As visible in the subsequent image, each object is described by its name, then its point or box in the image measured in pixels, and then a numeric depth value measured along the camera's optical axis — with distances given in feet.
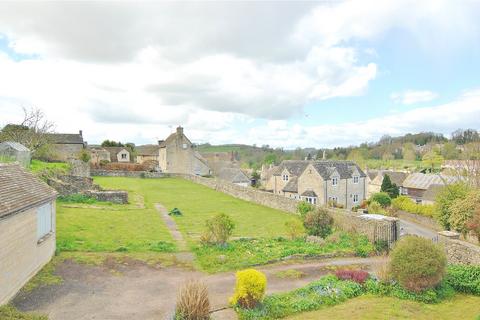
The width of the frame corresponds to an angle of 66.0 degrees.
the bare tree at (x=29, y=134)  133.08
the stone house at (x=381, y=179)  211.08
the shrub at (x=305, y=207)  83.10
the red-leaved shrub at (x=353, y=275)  44.01
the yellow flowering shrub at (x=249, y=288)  35.35
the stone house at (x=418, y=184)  187.11
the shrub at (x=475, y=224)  63.66
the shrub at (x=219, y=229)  57.72
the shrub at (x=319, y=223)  68.54
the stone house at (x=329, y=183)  150.92
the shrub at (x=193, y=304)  32.22
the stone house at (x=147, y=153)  294.41
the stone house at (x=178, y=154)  216.13
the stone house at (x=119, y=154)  293.43
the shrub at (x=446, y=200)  95.45
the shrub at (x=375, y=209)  97.63
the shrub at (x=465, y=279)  43.80
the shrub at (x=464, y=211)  72.64
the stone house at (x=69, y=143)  230.27
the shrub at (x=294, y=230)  66.49
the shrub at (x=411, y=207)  130.28
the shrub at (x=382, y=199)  139.64
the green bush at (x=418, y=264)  40.93
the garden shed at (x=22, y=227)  36.50
